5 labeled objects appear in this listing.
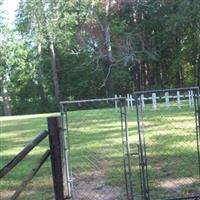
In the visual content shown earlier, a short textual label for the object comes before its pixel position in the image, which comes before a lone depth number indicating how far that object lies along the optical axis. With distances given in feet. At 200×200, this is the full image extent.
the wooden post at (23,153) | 15.20
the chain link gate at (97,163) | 25.94
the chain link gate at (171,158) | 24.88
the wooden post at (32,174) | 16.16
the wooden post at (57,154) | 16.99
